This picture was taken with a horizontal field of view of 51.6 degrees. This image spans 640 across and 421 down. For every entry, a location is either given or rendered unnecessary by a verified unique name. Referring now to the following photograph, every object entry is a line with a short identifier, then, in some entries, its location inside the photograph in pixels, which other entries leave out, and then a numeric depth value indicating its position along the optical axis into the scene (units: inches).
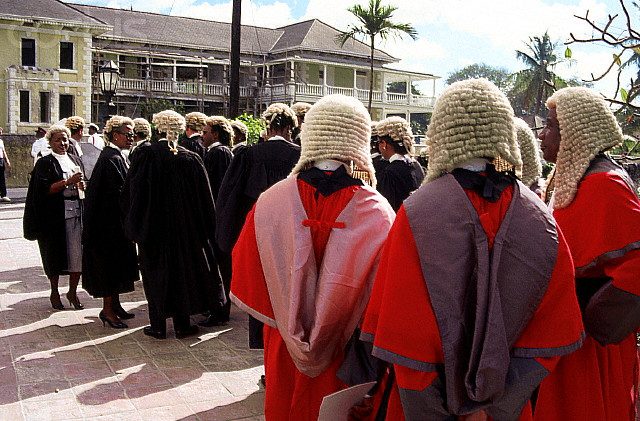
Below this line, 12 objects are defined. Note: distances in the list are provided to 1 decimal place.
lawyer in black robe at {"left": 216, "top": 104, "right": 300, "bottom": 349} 242.7
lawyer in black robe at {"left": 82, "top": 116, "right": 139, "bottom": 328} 275.6
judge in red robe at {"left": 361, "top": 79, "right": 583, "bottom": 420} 94.7
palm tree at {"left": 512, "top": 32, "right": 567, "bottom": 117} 2300.7
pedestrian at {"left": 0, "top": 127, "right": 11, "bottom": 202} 760.3
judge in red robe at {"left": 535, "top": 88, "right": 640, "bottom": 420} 119.4
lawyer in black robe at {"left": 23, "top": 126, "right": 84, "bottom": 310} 295.0
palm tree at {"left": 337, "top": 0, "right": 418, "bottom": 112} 1289.4
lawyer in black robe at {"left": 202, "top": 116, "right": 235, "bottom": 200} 321.1
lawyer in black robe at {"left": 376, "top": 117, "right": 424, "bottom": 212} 260.4
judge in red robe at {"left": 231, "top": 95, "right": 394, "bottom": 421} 128.0
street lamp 570.3
